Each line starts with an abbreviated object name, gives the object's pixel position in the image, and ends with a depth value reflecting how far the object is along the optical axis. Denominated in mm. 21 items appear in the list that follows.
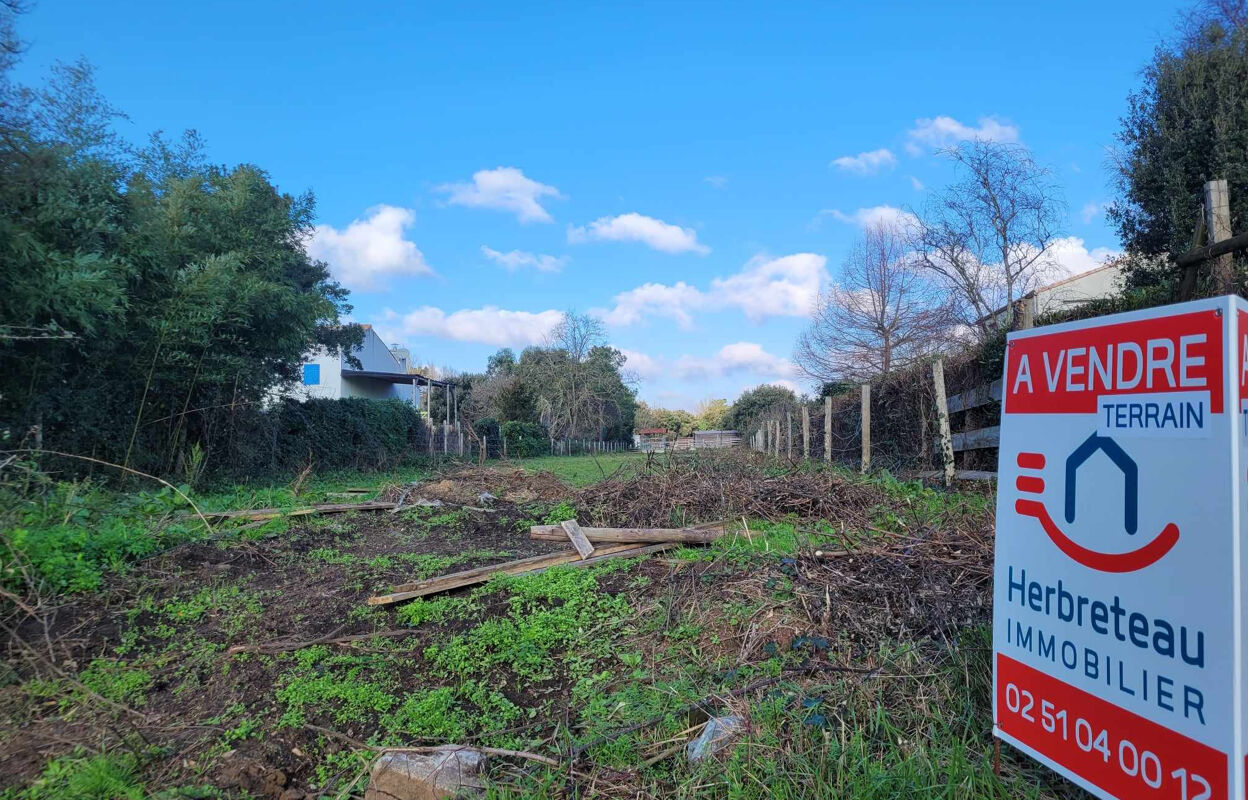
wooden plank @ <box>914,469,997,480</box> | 7489
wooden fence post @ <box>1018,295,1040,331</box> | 4574
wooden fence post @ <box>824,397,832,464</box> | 12555
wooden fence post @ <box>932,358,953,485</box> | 8438
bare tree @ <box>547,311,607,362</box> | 44688
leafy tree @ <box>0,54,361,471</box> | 8703
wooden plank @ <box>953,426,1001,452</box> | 7838
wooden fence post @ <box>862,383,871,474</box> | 11156
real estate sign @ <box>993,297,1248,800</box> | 1403
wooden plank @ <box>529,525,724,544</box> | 6133
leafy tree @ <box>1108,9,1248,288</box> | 9586
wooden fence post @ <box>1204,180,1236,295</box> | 3176
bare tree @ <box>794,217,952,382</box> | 19359
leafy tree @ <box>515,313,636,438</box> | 43562
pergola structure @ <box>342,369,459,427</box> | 29981
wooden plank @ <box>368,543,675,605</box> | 5070
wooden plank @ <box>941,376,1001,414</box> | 7824
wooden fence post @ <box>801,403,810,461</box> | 14930
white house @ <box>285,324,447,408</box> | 34719
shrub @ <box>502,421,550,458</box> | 31734
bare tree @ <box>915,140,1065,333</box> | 18188
